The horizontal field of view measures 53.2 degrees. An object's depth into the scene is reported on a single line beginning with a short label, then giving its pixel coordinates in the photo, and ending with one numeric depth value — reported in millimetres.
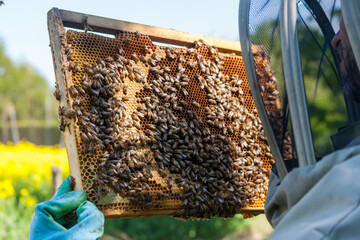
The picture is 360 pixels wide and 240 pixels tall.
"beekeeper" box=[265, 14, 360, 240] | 1123
